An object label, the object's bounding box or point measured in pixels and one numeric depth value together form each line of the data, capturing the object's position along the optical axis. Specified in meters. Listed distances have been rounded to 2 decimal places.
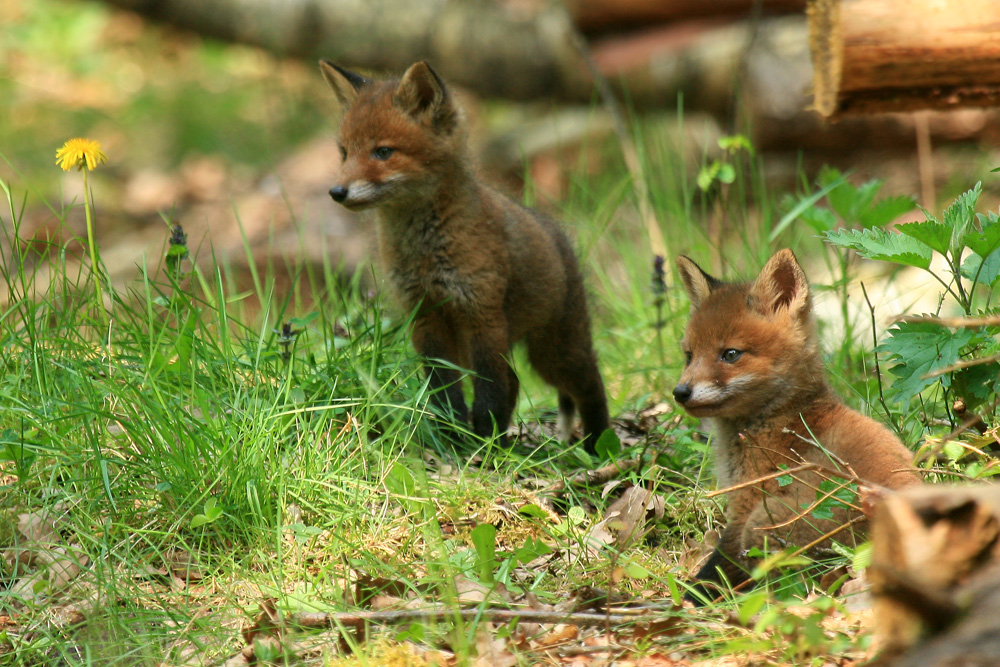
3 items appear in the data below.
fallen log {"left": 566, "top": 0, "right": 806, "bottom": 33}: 16.42
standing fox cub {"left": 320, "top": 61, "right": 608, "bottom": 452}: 8.71
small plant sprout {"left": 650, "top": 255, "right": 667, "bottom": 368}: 10.05
